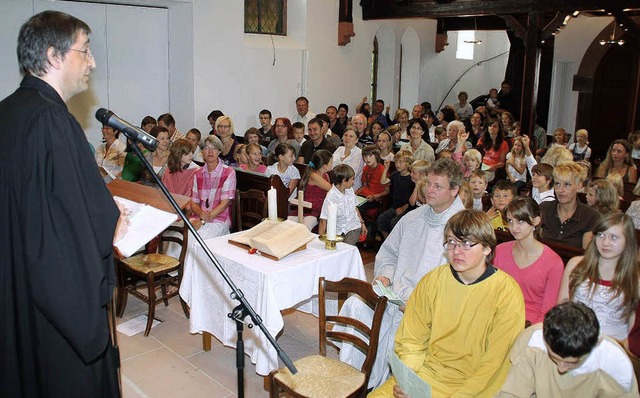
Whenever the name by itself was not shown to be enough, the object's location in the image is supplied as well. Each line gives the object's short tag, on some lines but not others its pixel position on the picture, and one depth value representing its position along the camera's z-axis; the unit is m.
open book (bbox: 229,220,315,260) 3.97
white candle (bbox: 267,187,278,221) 4.41
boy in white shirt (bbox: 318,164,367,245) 5.45
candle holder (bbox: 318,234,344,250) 4.18
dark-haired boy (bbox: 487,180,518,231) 5.00
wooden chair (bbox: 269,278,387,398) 3.12
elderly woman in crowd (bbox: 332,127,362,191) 7.64
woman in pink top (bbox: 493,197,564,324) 3.50
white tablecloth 3.77
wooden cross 4.91
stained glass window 10.86
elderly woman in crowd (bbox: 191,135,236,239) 5.70
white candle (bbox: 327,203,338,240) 4.05
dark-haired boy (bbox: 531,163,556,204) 5.62
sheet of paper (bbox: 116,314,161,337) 4.86
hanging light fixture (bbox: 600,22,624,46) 12.25
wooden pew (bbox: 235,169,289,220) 6.03
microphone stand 2.03
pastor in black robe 1.60
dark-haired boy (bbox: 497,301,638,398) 2.35
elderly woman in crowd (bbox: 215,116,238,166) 8.00
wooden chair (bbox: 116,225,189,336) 4.79
